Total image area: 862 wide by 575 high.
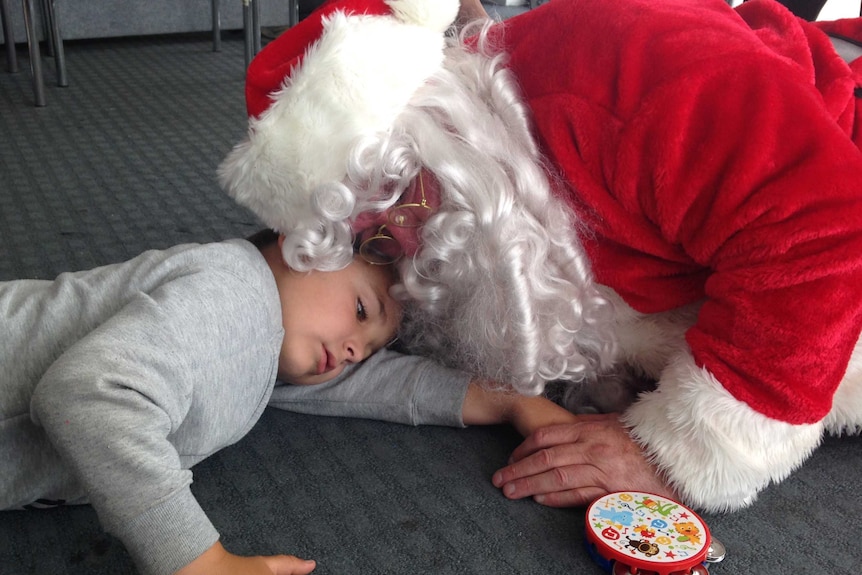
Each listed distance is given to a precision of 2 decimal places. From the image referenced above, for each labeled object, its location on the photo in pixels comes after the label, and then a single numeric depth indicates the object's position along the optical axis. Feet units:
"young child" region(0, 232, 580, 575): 2.17
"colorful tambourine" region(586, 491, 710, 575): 2.36
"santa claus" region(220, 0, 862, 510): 2.50
